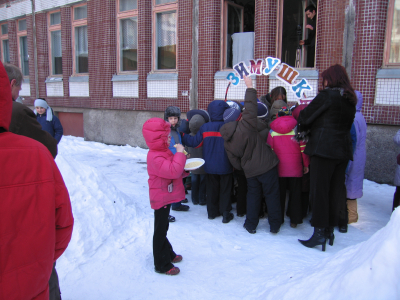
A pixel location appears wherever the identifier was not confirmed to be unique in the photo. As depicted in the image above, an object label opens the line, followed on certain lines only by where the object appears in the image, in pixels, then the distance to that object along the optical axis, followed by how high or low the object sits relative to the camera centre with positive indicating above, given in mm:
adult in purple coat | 4039 -955
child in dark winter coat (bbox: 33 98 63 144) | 5398 -475
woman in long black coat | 3279 -510
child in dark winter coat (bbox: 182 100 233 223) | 4207 -916
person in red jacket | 1229 -485
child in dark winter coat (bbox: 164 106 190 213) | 4113 -358
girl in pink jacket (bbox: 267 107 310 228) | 3924 -817
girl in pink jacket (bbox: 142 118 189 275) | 2879 -829
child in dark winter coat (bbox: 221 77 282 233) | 3803 -846
